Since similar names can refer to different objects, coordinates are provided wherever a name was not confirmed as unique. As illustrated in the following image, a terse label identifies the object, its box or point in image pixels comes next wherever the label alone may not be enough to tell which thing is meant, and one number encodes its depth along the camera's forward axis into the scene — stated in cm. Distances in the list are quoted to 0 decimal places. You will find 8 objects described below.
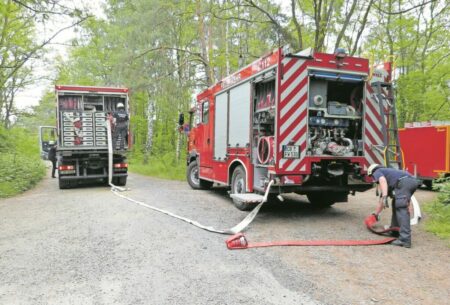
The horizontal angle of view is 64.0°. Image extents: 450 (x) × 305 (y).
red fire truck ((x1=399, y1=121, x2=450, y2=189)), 1266
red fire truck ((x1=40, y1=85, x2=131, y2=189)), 1138
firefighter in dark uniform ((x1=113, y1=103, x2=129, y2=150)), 1185
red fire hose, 484
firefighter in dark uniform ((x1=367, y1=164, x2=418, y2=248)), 516
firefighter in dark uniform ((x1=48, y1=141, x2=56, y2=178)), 1652
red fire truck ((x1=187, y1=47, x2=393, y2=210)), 641
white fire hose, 569
